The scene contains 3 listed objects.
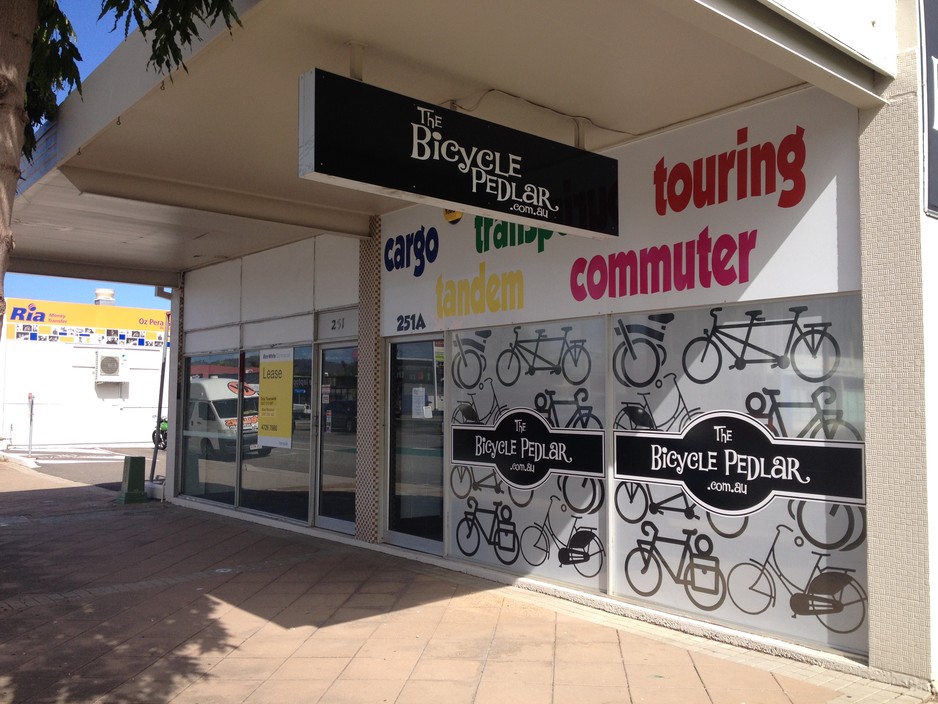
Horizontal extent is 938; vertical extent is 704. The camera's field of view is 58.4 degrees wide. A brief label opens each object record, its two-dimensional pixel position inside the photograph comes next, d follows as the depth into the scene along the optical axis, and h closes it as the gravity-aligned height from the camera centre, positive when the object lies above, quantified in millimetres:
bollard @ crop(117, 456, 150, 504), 12750 -1354
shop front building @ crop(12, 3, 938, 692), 4758 +258
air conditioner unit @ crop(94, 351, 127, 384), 27406 +914
